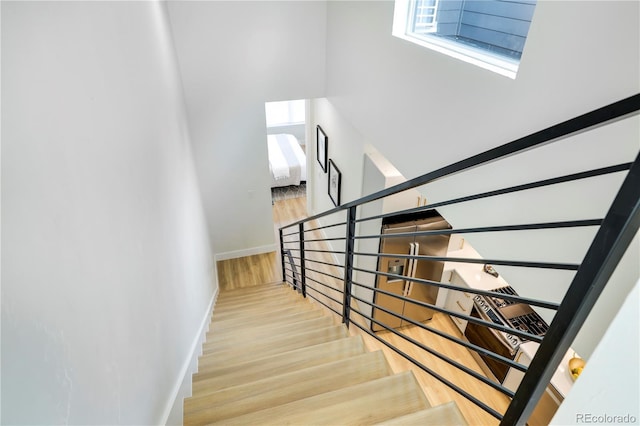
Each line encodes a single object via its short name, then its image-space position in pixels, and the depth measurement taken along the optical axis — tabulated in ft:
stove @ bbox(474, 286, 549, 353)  10.00
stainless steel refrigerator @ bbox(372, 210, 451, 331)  11.69
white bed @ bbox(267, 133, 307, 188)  22.62
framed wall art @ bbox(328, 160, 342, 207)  15.15
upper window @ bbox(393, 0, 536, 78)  5.32
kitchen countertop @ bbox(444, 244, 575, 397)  9.66
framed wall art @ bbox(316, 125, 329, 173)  16.42
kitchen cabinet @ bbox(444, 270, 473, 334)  12.09
